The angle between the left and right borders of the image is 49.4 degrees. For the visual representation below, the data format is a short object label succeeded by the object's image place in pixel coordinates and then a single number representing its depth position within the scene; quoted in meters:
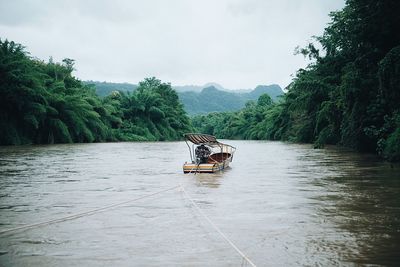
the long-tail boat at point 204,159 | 17.56
